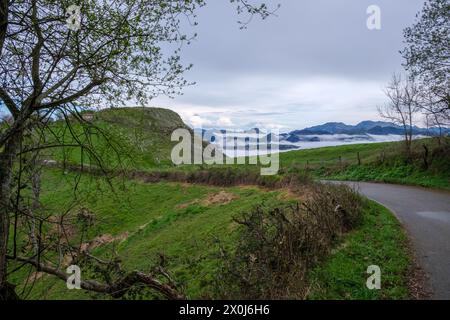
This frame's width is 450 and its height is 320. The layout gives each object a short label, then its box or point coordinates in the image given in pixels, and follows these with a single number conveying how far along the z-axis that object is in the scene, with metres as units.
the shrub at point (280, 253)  6.38
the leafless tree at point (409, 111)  30.02
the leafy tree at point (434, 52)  22.22
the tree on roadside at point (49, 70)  6.25
